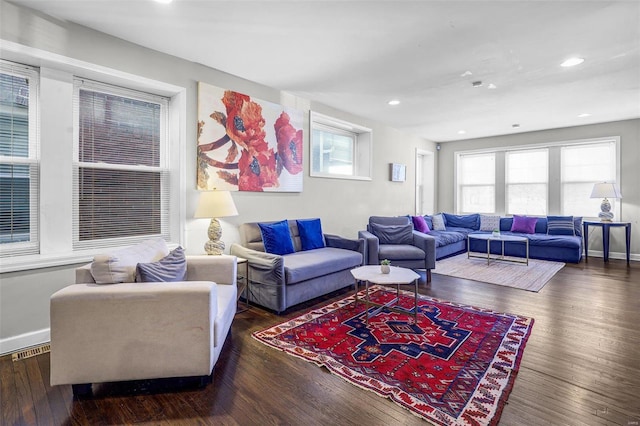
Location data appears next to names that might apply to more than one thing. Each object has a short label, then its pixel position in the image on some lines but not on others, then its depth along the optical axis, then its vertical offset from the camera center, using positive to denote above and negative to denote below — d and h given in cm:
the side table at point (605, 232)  527 -39
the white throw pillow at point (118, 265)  188 -35
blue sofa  542 -61
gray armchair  425 -52
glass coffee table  534 -62
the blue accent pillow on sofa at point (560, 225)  579 -28
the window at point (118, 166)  277 +42
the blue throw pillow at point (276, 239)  358 -34
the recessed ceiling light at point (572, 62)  320 +158
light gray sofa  302 -63
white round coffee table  281 -63
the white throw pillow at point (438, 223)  666 -28
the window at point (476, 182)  722 +68
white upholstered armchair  173 -71
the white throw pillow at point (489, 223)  661 -27
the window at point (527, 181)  654 +65
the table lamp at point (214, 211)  301 -1
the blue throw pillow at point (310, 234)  401 -32
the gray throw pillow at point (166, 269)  195 -41
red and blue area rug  175 -106
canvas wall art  339 +82
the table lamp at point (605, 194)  538 +29
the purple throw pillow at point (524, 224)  617 -28
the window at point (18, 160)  242 +39
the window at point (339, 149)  486 +106
